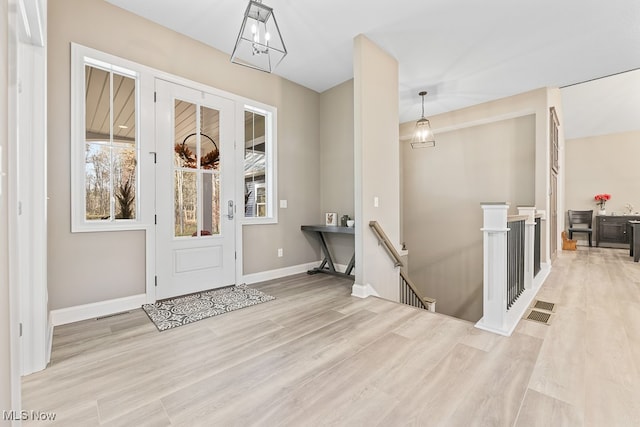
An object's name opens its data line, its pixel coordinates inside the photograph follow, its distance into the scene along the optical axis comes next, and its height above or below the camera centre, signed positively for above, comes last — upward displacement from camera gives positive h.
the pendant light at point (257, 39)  2.19 +1.98
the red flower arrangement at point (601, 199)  7.11 +0.31
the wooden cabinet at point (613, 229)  6.65 -0.43
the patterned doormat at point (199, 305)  2.50 -0.95
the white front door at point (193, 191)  3.00 +0.25
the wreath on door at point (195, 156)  3.17 +0.66
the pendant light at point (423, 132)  4.21 +1.21
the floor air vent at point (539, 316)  2.43 -0.96
